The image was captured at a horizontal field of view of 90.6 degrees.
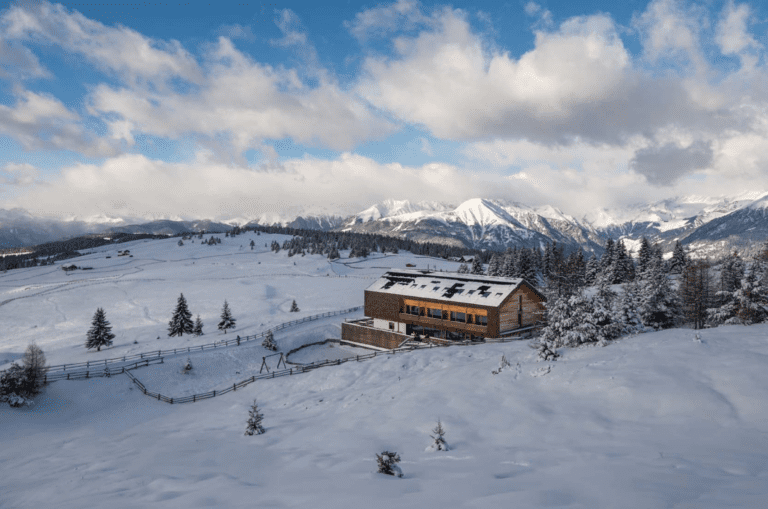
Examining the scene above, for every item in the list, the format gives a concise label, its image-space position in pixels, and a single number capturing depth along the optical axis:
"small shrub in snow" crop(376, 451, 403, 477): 11.84
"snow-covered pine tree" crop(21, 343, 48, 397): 26.91
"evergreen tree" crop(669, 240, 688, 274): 78.76
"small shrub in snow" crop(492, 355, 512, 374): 24.13
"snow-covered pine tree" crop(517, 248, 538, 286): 79.75
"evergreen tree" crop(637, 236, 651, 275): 75.12
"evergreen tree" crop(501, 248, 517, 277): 79.31
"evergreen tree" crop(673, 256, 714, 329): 37.97
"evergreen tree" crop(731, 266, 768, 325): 30.22
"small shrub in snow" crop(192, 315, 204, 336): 54.54
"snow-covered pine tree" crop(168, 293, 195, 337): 55.25
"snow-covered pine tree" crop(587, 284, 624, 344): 28.55
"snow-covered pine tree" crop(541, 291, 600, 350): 28.34
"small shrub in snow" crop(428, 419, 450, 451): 14.49
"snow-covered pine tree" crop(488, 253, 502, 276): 87.44
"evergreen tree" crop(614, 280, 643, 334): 30.50
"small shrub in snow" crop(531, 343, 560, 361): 25.62
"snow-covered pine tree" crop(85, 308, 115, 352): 48.72
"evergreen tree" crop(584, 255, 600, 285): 78.88
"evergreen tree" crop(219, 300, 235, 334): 55.78
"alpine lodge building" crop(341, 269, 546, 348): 43.97
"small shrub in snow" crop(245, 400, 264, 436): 19.77
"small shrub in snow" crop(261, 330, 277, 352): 46.53
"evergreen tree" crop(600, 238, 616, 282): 80.19
